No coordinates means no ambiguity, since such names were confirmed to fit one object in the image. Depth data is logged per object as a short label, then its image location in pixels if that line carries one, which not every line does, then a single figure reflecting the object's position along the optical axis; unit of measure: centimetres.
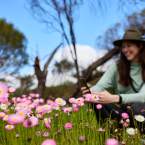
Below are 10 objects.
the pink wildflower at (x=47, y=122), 137
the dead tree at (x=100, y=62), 547
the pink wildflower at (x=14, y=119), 102
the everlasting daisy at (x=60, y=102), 169
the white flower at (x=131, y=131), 145
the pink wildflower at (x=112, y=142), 88
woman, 206
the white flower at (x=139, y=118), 154
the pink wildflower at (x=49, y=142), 84
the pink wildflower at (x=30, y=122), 115
